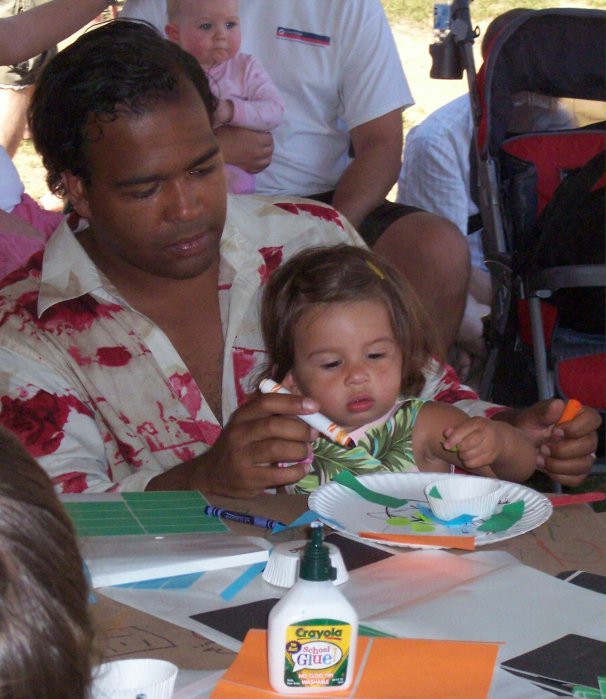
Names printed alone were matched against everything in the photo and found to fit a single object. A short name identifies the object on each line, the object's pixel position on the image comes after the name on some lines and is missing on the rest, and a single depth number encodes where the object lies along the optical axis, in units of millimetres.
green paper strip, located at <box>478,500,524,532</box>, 2556
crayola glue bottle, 2242
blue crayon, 2582
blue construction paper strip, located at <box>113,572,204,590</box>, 2441
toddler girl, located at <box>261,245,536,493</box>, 2829
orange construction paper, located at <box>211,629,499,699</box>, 2255
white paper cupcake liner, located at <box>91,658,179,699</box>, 2201
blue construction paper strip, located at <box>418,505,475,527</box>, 2576
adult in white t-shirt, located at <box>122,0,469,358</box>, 3862
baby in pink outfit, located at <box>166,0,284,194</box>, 3804
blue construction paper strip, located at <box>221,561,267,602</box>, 2425
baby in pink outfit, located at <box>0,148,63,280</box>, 3454
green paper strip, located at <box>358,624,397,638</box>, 2340
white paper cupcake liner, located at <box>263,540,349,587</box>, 2421
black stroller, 3990
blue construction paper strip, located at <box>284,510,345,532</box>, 2562
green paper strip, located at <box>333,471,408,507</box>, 2633
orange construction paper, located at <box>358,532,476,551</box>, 2513
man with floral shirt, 2874
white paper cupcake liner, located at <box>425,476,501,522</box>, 2582
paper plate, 2550
